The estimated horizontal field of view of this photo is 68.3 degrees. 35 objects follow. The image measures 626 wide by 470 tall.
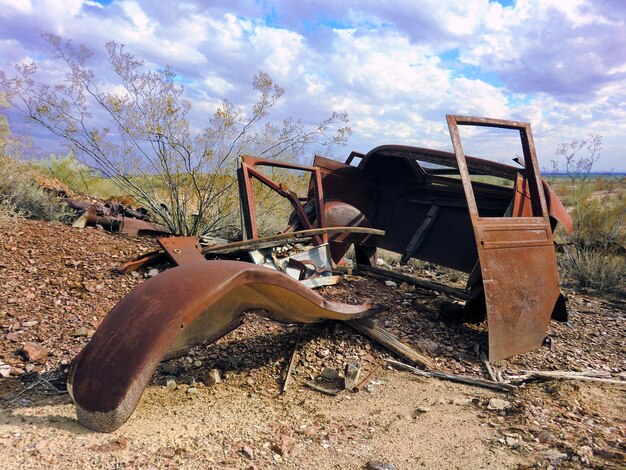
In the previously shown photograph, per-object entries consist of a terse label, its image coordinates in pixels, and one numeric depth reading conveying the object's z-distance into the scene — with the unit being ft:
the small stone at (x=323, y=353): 11.06
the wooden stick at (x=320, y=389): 9.52
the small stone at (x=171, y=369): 10.02
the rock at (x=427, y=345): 12.07
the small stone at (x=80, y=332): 11.47
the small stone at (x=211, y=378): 9.55
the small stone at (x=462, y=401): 9.33
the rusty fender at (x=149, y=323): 6.51
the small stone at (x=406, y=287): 16.12
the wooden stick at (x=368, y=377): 9.77
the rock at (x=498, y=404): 9.10
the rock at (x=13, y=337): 11.06
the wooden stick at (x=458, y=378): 10.09
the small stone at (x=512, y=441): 7.70
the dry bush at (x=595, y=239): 21.93
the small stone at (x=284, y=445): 7.17
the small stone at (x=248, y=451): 6.97
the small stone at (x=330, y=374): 10.18
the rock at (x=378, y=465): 6.93
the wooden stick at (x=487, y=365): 10.60
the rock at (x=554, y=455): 7.27
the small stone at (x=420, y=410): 8.81
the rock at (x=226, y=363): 10.37
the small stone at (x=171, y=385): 9.24
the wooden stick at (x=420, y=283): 14.42
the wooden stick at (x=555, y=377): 10.53
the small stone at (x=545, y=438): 7.78
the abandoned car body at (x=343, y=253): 6.75
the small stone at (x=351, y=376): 9.74
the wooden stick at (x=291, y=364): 9.65
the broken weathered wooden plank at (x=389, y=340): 11.13
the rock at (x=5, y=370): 9.62
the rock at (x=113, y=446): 6.47
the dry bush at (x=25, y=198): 21.35
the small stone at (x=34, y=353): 10.30
